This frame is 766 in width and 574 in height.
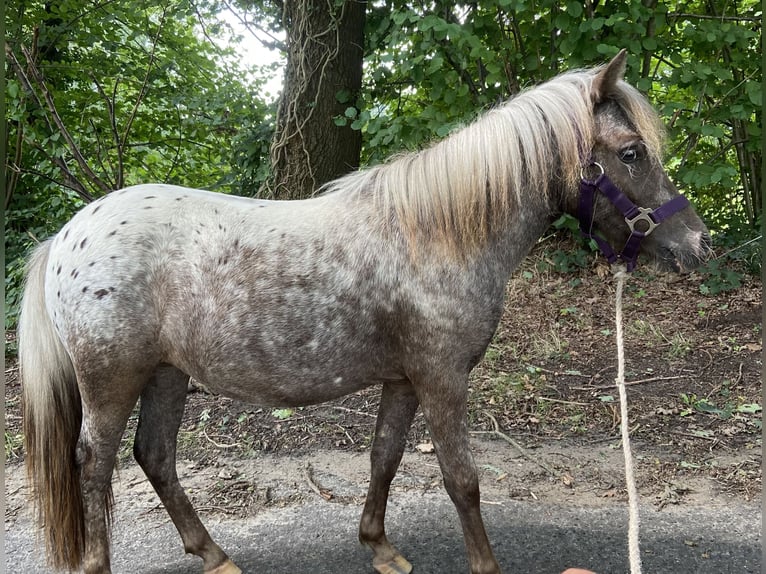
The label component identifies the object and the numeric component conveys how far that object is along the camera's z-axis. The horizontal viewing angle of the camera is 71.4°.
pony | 2.01
